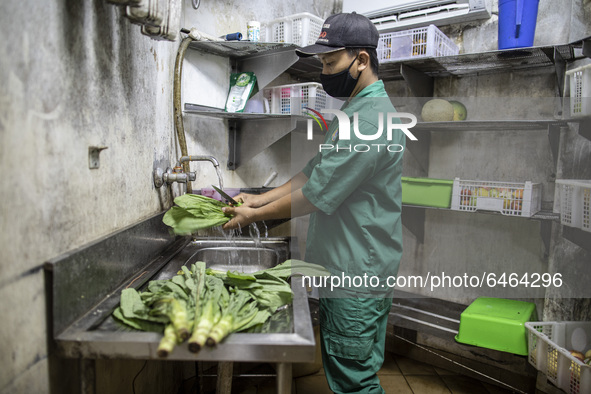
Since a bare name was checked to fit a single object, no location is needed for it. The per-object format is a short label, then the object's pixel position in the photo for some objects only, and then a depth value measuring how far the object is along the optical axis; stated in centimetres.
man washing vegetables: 173
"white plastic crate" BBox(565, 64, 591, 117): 201
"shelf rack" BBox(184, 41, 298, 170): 260
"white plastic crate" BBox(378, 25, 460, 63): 267
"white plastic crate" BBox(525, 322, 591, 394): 203
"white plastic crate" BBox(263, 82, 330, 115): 282
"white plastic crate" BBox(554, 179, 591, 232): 202
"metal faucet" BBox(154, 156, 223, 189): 200
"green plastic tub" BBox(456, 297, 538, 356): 240
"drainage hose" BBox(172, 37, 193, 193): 230
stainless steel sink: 110
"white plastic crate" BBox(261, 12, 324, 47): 272
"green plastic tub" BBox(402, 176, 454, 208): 276
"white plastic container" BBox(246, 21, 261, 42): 267
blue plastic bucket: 237
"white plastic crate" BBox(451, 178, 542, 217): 248
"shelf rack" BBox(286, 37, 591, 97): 238
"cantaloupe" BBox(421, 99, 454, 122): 271
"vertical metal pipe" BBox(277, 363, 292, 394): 121
